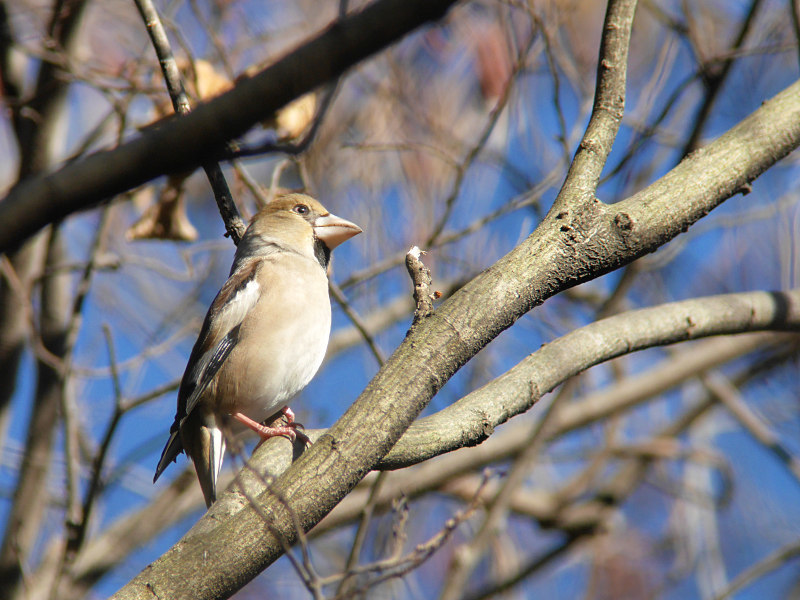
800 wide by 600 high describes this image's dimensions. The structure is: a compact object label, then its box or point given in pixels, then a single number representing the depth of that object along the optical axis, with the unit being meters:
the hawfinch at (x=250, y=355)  7.99
